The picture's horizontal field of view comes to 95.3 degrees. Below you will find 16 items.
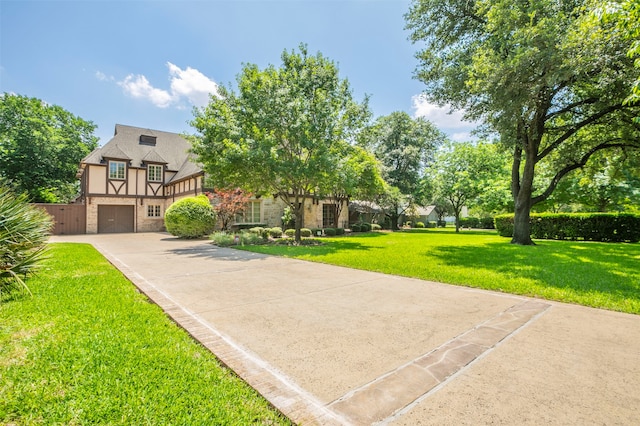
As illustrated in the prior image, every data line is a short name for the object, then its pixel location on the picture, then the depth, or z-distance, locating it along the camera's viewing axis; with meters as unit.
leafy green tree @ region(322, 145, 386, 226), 13.31
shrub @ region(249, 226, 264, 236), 17.10
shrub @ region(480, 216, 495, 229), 36.32
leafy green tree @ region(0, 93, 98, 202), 24.89
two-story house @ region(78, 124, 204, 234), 22.53
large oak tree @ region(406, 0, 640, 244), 8.20
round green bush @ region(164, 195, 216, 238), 16.23
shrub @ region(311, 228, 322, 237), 21.08
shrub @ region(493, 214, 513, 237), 19.31
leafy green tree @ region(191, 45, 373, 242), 12.43
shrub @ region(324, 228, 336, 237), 20.96
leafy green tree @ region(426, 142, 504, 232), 24.89
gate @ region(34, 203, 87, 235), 21.56
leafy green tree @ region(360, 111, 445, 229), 30.94
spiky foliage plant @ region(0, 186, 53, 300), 4.80
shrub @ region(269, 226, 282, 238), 18.53
